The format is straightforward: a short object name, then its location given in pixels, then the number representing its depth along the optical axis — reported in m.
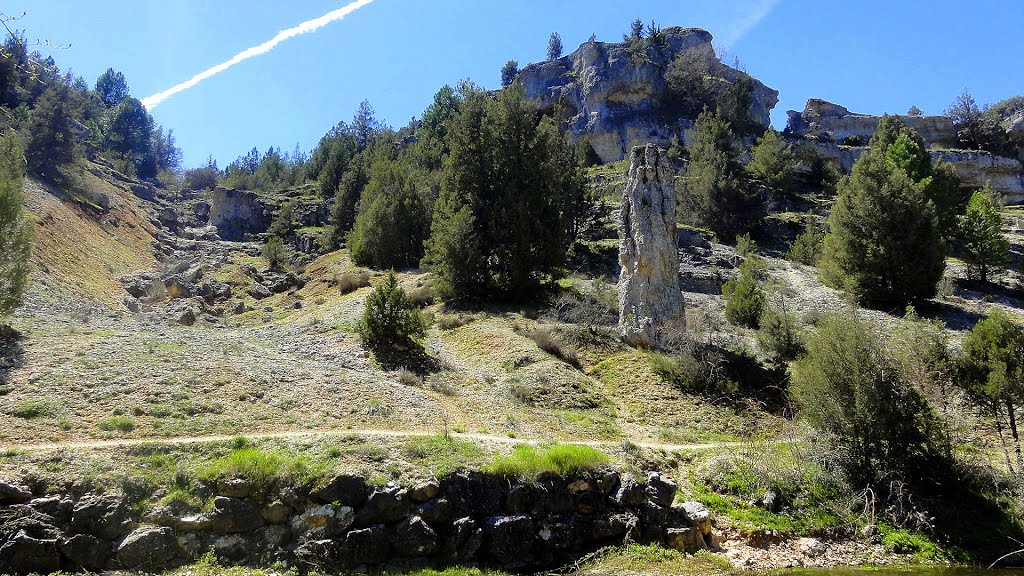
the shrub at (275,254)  50.23
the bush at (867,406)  14.68
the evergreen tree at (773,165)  58.75
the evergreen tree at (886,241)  31.38
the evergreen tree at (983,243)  38.17
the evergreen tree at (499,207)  30.97
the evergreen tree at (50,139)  51.62
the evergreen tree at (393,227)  41.94
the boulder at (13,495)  10.47
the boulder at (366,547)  11.12
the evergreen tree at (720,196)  51.41
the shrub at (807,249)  43.66
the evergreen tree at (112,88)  111.32
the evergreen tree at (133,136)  90.69
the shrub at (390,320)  22.34
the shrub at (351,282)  35.47
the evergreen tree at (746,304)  27.44
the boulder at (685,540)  12.55
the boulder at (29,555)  9.83
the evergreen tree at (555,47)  104.81
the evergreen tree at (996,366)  15.30
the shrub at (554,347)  22.83
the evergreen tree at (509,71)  99.75
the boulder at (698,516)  12.98
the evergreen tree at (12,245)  19.39
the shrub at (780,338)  22.11
